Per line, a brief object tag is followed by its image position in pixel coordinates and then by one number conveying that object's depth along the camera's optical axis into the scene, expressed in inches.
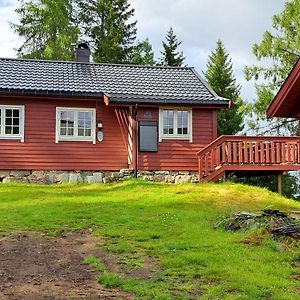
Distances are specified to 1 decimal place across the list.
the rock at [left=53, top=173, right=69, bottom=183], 692.7
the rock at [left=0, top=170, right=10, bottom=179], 685.9
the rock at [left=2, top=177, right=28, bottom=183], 683.4
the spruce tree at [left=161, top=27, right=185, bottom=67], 1488.7
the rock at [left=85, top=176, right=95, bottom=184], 694.5
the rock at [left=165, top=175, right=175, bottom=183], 708.0
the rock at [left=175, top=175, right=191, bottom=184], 709.3
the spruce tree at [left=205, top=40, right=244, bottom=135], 1215.6
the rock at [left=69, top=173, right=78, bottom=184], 690.8
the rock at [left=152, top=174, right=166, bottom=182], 701.8
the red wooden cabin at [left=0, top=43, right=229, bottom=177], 685.9
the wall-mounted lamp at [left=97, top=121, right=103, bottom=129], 703.7
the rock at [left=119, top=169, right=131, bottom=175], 694.1
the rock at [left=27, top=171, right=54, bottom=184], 687.1
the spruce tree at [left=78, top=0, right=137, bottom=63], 1400.1
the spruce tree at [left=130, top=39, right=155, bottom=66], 1443.4
